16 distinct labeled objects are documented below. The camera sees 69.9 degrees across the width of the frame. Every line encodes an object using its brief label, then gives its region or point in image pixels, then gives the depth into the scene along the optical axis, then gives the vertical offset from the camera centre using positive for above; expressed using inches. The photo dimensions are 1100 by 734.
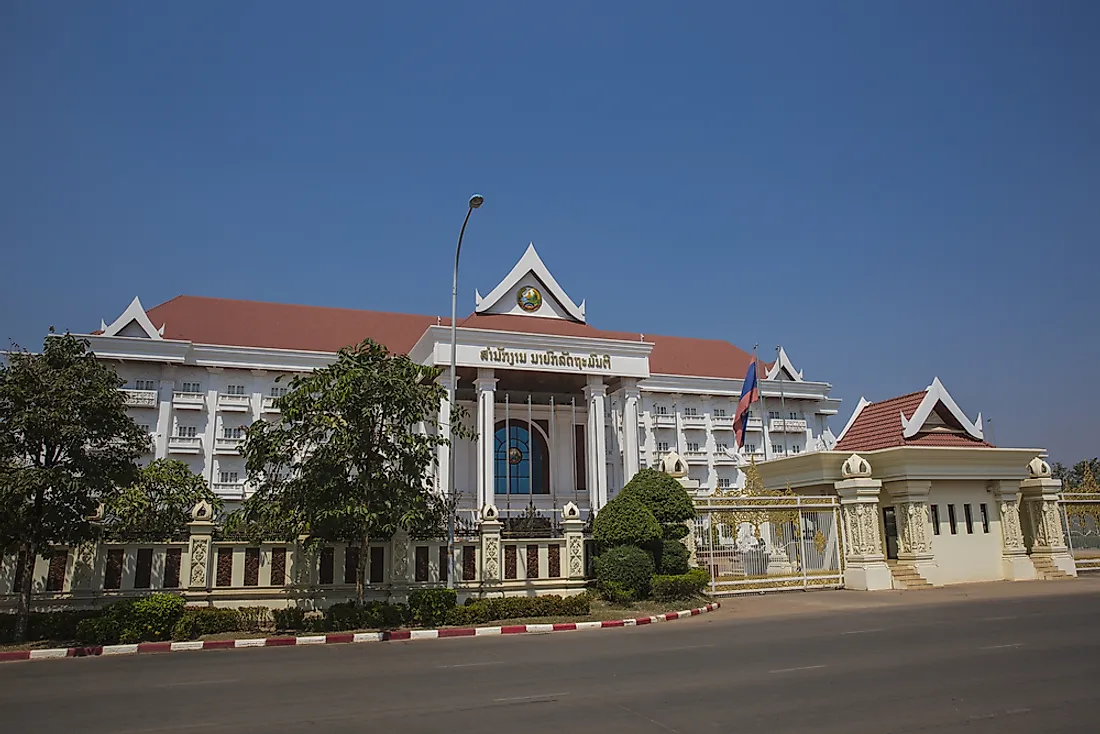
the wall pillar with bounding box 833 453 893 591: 801.6 +0.7
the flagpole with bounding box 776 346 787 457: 1788.0 +290.4
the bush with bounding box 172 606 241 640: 518.0 -54.9
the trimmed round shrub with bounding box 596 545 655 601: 663.8 -30.8
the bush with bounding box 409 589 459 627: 579.2 -50.2
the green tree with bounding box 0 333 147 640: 502.0 +60.7
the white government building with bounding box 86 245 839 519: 1229.1 +262.9
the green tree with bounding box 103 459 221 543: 565.0 +20.0
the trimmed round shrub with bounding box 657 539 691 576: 689.0 -22.7
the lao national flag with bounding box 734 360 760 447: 1196.5 +188.2
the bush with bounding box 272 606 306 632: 549.0 -56.0
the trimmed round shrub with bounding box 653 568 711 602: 665.6 -44.2
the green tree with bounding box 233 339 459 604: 569.0 +60.6
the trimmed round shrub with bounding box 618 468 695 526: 702.5 +32.4
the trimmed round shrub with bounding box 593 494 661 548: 681.6 +7.1
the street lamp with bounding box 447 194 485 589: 621.8 +28.5
